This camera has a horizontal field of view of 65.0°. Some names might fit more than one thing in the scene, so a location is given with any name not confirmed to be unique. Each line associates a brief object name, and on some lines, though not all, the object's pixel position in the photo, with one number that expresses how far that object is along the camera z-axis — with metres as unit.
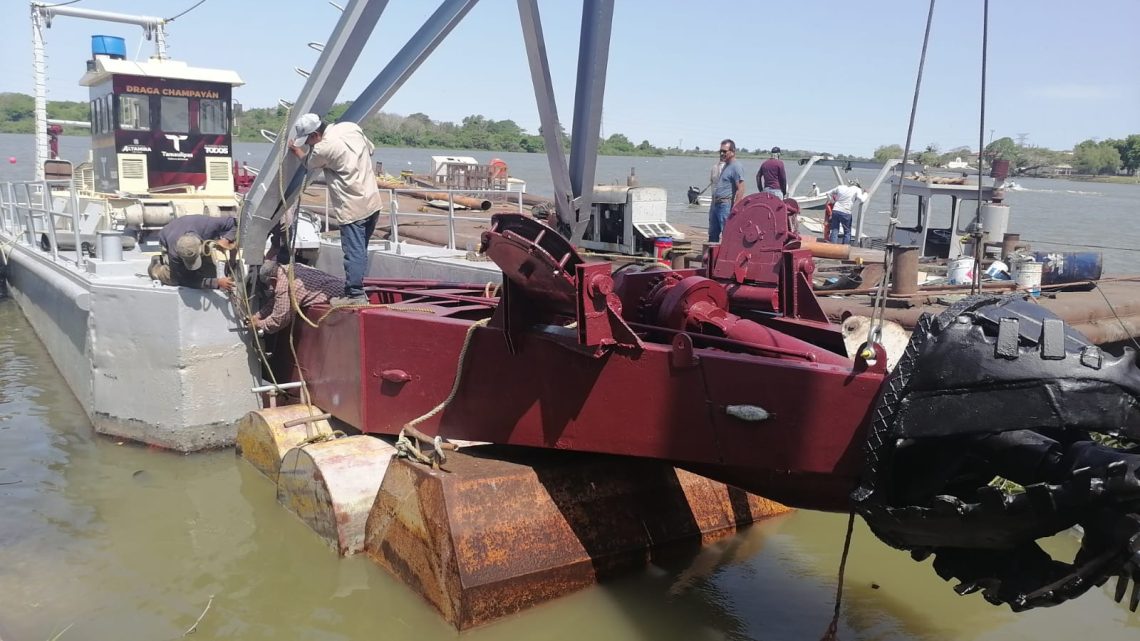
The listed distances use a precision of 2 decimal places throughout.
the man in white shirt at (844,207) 15.94
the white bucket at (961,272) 10.12
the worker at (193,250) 7.32
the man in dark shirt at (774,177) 11.48
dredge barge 3.00
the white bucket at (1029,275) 9.50
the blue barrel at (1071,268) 10.80
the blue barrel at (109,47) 13.47
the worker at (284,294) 6.85
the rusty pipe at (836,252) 11.02
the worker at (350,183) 6.48
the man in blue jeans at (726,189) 11.13
